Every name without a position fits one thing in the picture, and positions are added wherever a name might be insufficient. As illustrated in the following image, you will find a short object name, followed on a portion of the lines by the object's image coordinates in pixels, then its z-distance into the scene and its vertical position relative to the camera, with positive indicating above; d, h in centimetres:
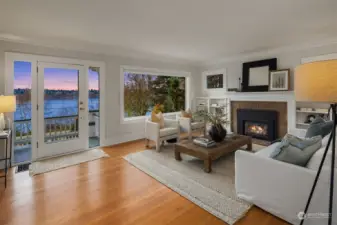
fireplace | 470 -37
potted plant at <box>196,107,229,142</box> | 344 -36
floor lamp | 123 +18
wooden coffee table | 297 -68
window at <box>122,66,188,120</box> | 519 +57
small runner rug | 319 -100
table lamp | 277 +9
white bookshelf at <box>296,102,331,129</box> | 390 -3
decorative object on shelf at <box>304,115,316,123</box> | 409 -19
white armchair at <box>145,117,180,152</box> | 411 -51
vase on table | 344 -44
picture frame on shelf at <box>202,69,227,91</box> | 583 +100
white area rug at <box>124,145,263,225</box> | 208 -104
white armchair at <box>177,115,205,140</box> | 484 -42
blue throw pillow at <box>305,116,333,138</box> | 266 -28
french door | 371 +2
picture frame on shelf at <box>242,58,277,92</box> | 475 +96
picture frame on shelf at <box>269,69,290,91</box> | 440 +73
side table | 273 -39
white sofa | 164 -77
